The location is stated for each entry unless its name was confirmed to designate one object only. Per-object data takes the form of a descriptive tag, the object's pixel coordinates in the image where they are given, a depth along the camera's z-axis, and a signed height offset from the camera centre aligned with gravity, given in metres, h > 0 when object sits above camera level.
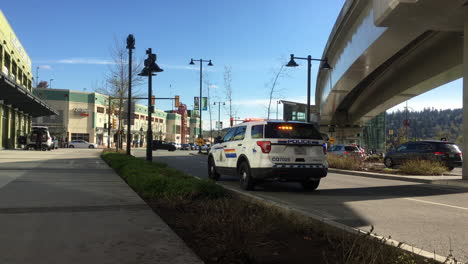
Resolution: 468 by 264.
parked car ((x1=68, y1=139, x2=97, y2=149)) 66.12 -0.37
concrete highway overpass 13.45 +4.45
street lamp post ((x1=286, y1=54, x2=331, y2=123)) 24.56 +4.90
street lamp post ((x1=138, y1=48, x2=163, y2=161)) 17.78 +3.05
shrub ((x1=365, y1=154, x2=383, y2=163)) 32.31 -1.11
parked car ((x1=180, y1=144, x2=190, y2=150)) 75.19 -0.78
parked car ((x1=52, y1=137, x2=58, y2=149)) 47.94 -0.18
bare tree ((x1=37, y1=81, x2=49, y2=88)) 102.75 +14.63
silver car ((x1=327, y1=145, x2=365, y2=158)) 27.92 -0.33
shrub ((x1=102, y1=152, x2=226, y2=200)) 7.92 -0.91
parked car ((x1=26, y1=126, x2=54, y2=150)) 40.19 +0.24
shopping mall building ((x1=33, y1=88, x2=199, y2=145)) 76.50 +4.87
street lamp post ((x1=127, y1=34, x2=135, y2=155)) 21.09 +4.08
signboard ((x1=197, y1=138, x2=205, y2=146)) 43.43 +0.16
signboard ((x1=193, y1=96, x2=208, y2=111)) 40.04 +4.12
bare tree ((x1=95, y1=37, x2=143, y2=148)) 32.16 +4.61
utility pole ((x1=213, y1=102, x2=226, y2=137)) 42.60 +3.32
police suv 10.17 -0.24
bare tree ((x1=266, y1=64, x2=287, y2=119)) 32.77 +2.74
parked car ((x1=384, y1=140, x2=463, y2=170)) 20.14 -0.34
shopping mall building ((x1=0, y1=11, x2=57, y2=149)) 35.14 +4.15
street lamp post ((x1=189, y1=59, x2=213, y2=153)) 37.62 +7.56
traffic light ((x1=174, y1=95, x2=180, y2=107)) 39.22 +4.06
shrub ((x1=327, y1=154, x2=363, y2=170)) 20.53 -0.95
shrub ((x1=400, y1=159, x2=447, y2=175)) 17.17 -0.99
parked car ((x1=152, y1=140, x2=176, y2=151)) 61.03 -0.38
